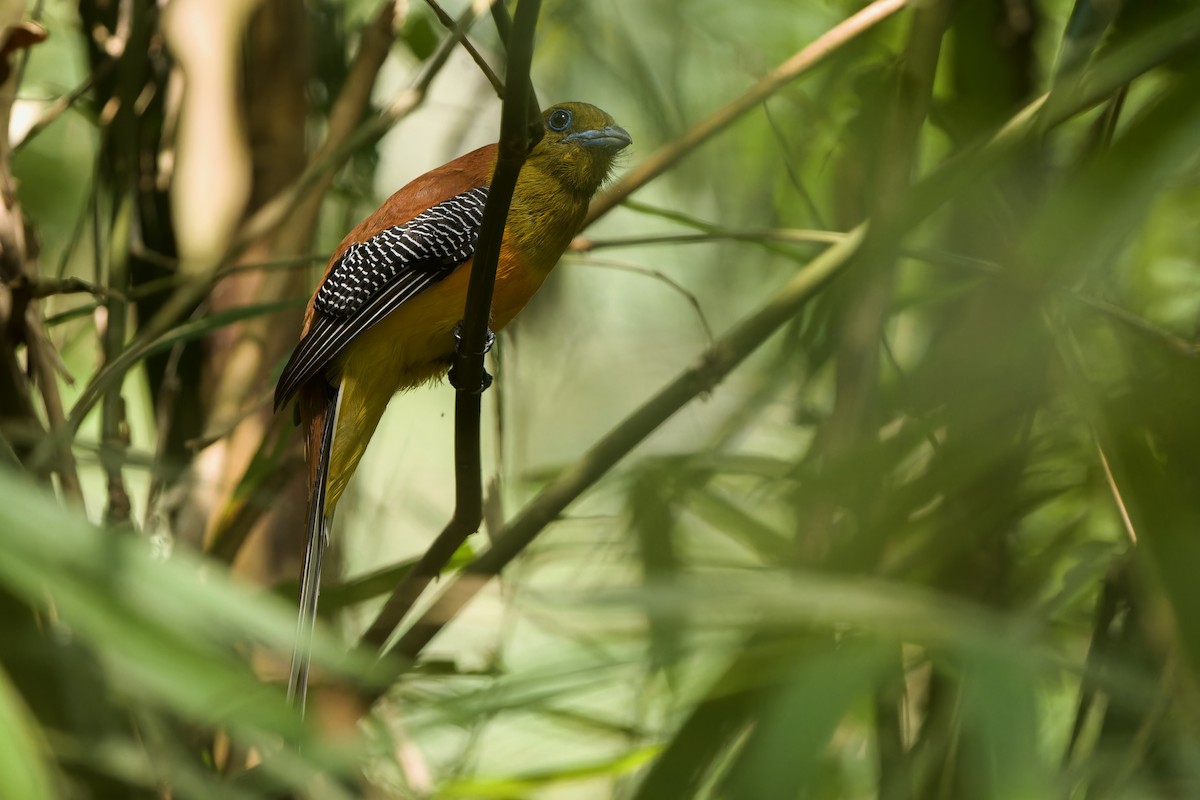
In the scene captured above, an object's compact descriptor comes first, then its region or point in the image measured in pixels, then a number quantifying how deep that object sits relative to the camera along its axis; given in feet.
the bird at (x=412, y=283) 18.11
